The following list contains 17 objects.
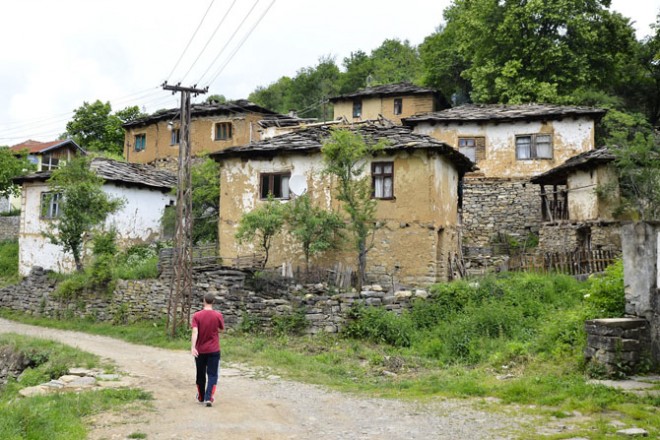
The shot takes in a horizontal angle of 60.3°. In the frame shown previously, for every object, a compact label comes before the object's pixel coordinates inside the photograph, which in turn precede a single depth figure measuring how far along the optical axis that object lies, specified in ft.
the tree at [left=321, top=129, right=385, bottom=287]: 54.49
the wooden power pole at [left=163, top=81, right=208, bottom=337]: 51.67
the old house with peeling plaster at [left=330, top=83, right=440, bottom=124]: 122.52
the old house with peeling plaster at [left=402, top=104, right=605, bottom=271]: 87.40
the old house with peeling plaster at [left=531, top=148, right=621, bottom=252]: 72.23
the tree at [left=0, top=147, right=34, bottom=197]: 110.73
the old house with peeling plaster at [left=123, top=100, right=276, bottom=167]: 119.03
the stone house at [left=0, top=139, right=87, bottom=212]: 145.07
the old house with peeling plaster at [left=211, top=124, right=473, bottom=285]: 59.76
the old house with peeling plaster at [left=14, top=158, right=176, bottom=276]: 84.53
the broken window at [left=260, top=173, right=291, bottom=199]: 67.00
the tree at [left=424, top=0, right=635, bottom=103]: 104.01
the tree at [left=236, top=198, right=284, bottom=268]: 58.59
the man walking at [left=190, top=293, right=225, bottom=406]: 28.96
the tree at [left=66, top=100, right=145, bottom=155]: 158.30
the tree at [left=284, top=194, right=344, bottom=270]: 58.34
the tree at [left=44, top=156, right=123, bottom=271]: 69.97
